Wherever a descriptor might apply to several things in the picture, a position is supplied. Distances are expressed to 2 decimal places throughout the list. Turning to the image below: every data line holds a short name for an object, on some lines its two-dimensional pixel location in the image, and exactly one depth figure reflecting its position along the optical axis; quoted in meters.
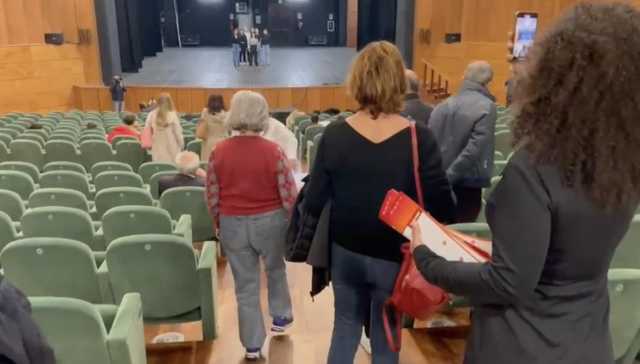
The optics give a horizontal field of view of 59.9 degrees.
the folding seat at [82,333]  1.74
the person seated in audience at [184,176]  4.07
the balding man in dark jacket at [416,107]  3.84
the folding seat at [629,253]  2.71
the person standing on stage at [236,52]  20.06
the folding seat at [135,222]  3.04
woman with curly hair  1.14
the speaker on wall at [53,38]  14.27
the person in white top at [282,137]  3.99
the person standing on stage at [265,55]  20.73
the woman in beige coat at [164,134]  5.83
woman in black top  1.93
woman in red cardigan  2.58
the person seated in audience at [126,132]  6.99
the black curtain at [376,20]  17.89
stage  15.61
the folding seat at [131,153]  6.38
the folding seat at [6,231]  3.07
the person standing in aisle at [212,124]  5.49
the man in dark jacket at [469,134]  3.34
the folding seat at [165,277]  2.54
